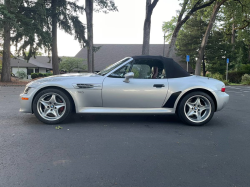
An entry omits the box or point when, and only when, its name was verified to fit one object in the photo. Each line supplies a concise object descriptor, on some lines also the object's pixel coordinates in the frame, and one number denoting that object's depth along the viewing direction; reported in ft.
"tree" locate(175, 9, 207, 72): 110.73
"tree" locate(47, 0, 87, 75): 68.54
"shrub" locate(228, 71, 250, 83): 94.63
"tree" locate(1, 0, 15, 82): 55.06
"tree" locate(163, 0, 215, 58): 63.41
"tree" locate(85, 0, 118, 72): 65.26
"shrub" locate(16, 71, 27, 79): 109.95
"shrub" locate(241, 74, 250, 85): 84.02
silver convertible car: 14.83
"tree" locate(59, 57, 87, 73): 111.45
